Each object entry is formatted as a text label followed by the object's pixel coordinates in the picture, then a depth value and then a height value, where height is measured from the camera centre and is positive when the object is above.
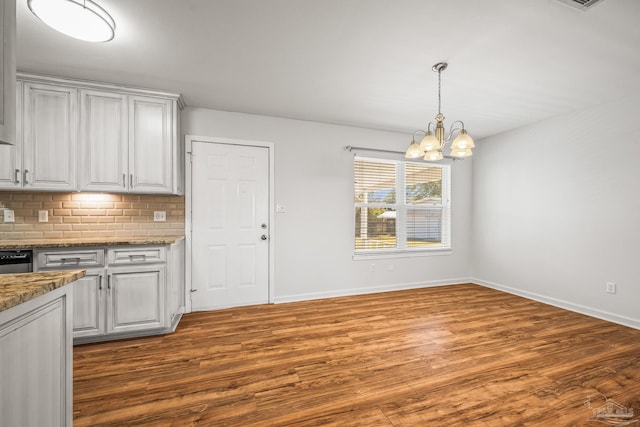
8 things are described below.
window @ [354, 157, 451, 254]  4.32 +0.15
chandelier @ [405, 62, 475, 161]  2.35 +0.61
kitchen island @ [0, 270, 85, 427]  0.87 -0.48
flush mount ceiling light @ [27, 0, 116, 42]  1.65 +1.24
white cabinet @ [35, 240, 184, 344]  2.51 -0.71
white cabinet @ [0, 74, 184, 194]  2.62 +0.77
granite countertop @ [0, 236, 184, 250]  2.36 -0.25
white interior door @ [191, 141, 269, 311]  3.47 -0.13
